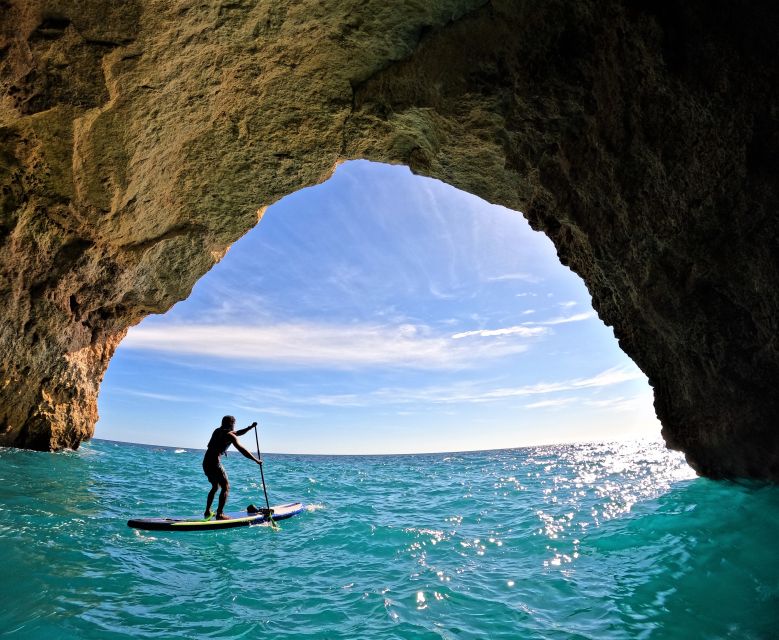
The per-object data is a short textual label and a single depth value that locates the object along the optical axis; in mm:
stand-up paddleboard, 7953
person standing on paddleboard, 8977
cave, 5723
